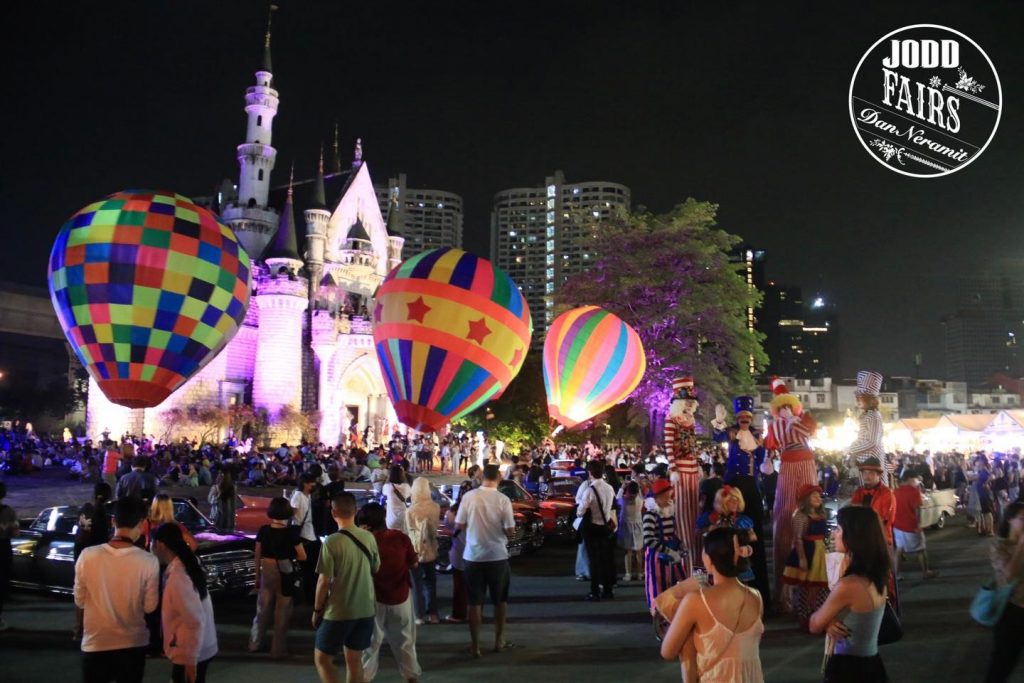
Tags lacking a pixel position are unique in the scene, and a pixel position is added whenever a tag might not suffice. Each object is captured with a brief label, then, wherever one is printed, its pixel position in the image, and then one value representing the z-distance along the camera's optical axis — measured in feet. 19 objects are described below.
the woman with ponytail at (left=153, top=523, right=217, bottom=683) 15.10
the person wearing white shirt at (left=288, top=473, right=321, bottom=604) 28.30
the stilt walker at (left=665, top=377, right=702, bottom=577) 26.48
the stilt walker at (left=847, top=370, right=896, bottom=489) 27.48
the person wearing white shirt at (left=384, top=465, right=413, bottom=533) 28.84
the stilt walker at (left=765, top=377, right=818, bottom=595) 26.73
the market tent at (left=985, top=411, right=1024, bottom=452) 90.79
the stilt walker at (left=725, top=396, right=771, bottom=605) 26.35
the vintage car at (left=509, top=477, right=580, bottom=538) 48.21
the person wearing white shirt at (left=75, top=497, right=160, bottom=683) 14.33
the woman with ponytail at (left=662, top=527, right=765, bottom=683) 11.12
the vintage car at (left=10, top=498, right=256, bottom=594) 30.14
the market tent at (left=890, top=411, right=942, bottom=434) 114.01
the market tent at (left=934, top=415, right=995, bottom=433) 103.96
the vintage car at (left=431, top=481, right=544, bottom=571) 42.78
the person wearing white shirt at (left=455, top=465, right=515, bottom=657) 23.89
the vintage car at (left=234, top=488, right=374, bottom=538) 41.27
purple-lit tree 93.20
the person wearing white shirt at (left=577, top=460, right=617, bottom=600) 31.78
